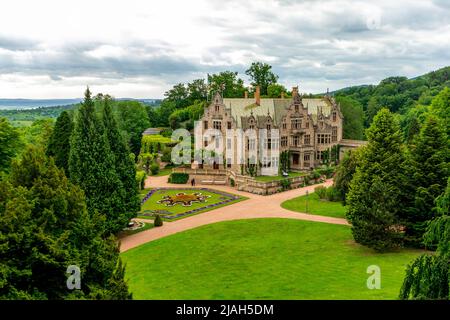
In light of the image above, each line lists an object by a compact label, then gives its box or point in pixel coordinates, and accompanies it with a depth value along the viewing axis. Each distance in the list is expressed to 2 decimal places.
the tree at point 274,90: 93.02
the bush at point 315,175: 64.34
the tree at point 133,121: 95.69
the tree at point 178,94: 112.25
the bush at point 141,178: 59.45
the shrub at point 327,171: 67.07
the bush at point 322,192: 53.53
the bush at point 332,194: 49.77
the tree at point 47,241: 16.16
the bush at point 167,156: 77.79
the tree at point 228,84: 98.44
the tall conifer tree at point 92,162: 35.97
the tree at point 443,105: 58.77
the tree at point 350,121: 91.12
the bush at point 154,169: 73.46
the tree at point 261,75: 104.12
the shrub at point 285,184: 59.50
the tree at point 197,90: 108.44
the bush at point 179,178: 65.31
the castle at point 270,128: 68.31
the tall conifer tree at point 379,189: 32.44
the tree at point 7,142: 41.62
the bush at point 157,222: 42.81
